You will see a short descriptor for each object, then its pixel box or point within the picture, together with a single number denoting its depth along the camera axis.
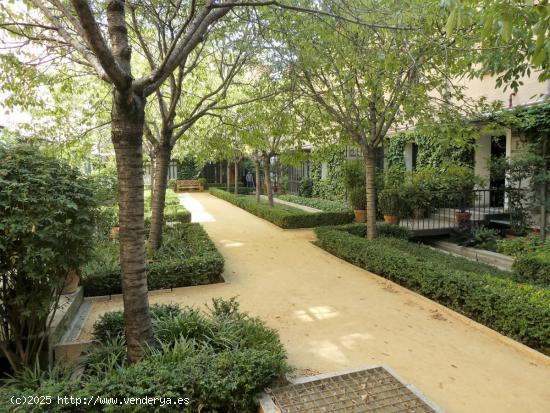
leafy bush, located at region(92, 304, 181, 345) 3.61
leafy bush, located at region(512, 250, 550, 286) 5.62
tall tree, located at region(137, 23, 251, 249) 6.92
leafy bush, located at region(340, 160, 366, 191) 12.57
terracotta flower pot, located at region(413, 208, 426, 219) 10.92
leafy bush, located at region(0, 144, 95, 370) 2.72
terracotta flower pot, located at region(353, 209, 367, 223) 11.66
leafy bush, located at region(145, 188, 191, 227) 11.41
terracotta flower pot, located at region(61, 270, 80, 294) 4.89
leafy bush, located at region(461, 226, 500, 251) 8.26
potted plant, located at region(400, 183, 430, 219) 10.48
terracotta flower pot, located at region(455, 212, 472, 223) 9.39
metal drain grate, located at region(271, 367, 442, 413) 2.73
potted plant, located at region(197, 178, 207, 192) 29.30
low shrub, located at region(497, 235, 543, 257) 6.80
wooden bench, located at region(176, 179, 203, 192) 28.72
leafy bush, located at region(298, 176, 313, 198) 20.20
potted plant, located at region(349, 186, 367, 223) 11.68
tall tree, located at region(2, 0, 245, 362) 2.93
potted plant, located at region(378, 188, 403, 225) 10.48
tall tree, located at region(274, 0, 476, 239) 4.94
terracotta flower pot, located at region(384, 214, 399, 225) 10.42
